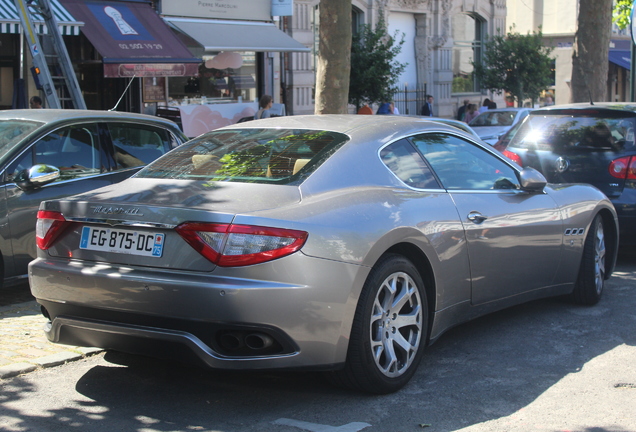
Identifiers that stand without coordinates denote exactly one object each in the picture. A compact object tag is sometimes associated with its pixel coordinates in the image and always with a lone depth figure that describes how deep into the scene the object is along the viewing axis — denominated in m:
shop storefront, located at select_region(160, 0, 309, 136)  18.91
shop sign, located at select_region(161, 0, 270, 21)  19.02
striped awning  13.87
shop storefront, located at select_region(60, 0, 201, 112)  15.89
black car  8.25
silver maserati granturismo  4.05
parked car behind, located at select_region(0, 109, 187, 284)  6.70
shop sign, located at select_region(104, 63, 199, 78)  15.62
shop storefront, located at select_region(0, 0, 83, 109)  14.08
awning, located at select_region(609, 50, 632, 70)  39.53
